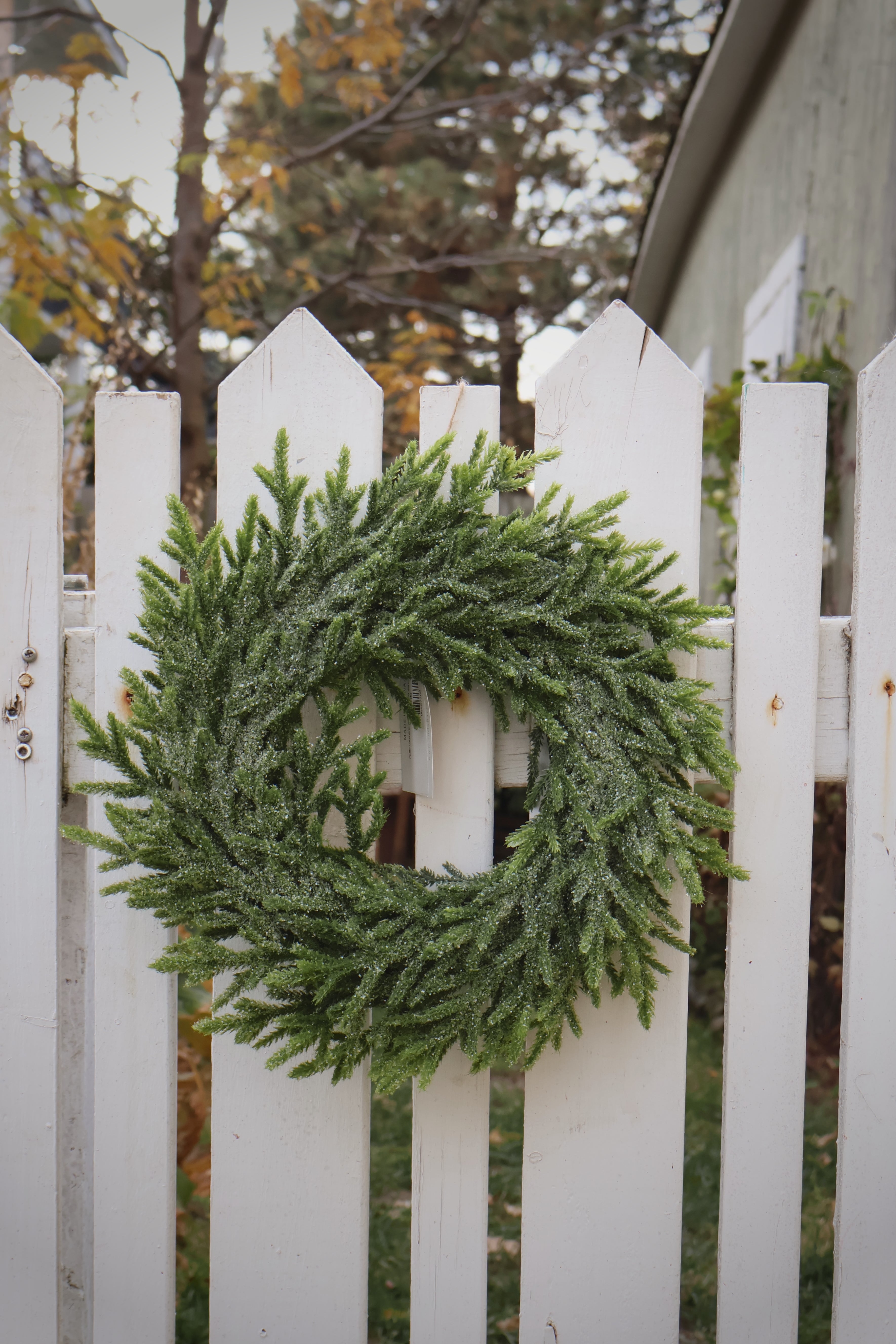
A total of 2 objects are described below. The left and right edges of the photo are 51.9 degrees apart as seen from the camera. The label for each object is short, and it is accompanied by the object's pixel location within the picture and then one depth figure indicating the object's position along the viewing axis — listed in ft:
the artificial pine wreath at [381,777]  3.91
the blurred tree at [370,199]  12.39
